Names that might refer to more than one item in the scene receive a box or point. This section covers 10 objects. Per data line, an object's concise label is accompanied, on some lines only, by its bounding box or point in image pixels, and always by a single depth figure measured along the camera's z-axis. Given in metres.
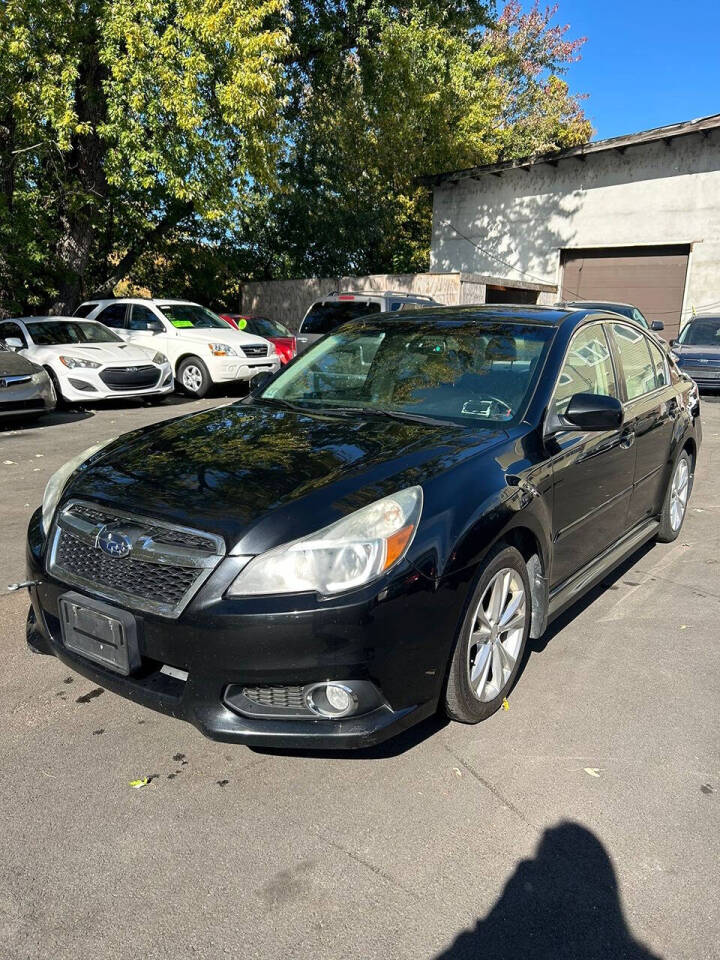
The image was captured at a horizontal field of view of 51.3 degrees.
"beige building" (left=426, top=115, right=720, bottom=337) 19.19
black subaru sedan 2.39
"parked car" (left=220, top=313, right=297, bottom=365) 15.19
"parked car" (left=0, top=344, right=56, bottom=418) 9.48
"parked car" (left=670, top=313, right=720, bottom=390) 14.85
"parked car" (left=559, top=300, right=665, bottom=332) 14.05
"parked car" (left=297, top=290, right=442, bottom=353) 12.95
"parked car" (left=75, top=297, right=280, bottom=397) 13.16
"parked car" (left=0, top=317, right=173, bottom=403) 11.30
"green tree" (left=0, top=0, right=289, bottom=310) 12.85
